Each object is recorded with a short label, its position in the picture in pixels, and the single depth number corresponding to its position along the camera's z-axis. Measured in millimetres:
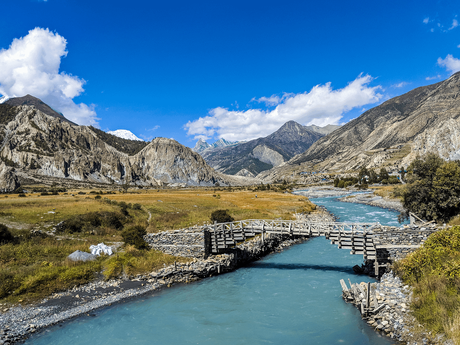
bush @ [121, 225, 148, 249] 30095
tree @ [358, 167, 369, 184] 156025
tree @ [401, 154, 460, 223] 30797
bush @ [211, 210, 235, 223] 38781
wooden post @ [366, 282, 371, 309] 17422
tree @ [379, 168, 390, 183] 154175
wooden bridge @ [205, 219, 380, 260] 24156
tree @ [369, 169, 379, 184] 159875
